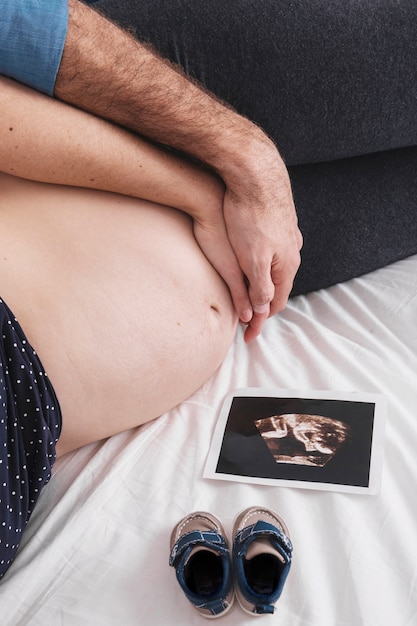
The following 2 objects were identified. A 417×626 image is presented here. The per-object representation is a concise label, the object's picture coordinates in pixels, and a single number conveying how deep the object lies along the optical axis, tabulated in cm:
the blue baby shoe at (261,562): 74
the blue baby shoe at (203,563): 75
